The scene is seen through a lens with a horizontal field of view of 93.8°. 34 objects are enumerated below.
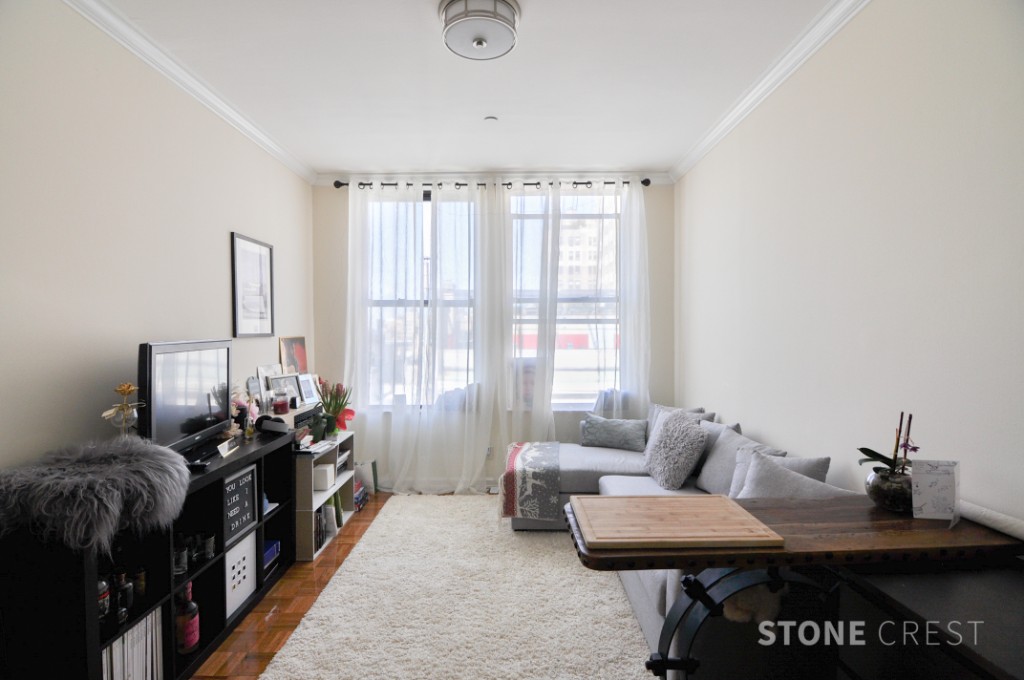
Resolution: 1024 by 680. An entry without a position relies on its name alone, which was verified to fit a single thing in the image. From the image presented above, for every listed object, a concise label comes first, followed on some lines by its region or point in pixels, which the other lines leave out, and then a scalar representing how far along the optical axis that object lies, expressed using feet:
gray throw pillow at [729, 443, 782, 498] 7.53
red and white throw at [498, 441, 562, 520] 10.86
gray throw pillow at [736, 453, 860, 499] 6.12
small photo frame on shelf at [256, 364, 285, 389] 10.91
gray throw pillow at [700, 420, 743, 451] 9.74
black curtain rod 13.64
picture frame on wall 10.05
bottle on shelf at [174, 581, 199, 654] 6.55
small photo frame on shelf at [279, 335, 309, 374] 12.16
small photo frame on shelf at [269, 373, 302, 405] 11.18
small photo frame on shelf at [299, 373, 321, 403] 11.99
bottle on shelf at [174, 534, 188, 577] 6.54
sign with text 7.40
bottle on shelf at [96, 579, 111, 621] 5.38
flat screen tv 6.48
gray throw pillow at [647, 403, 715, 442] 11.11
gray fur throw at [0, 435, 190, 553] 4.71
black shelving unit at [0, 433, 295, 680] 4.86
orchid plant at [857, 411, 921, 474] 4.87
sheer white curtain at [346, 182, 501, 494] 13.73
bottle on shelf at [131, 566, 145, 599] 6.00
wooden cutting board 3.69
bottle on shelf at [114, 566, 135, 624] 5.60
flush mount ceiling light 6.41
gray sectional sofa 6.34
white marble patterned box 4.44
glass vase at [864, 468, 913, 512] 4.66
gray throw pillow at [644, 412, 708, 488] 9.59
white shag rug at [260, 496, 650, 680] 6.66
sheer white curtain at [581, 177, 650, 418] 13.64
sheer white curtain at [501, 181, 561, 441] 13.60
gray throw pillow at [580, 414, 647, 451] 12.55
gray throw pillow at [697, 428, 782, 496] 8.76
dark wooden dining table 3.61
